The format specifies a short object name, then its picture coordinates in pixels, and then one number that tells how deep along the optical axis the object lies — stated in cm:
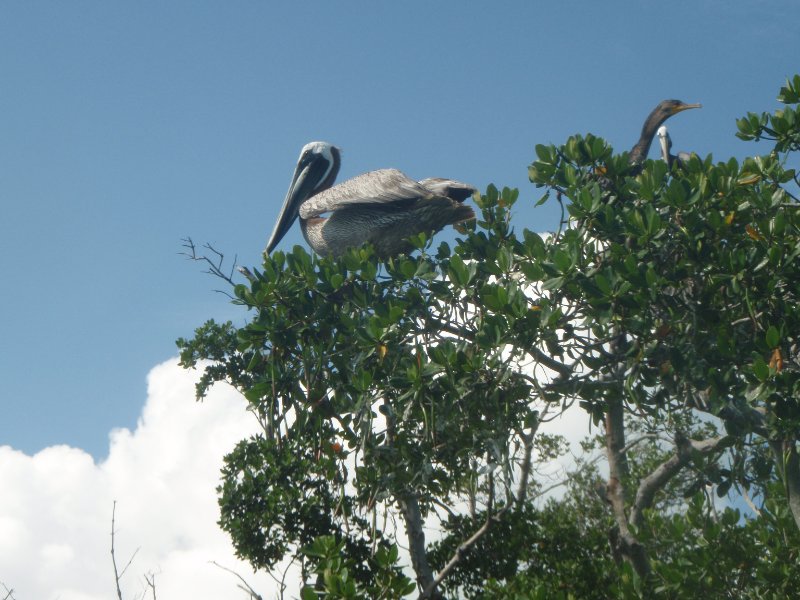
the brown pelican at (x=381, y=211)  1397
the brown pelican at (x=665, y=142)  2561
